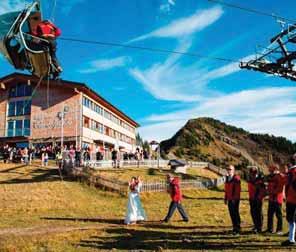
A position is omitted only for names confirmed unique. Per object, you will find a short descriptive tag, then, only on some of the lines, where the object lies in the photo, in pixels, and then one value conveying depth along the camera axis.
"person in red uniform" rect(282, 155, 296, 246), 11.22
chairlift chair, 10.79
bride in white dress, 16.34
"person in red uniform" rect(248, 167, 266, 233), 13.87
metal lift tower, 23.97
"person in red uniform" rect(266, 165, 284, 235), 13.45
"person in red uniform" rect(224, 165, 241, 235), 14.09
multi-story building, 47.84
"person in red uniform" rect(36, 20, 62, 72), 10.73
